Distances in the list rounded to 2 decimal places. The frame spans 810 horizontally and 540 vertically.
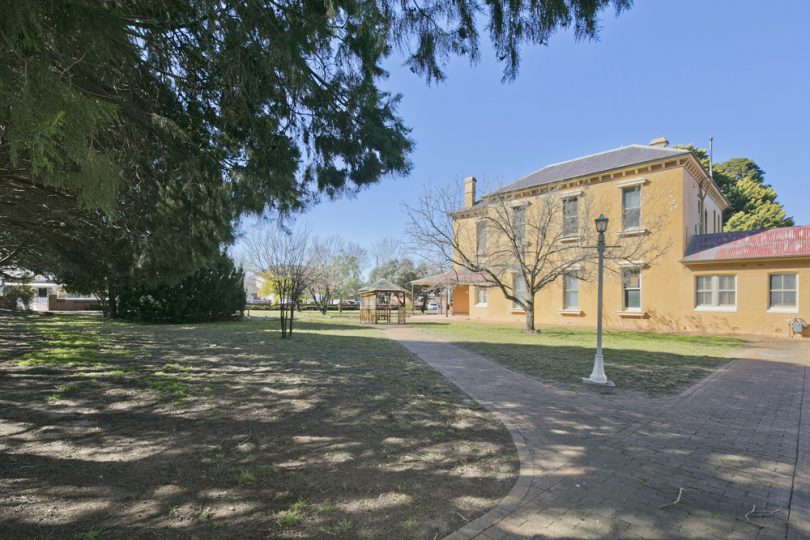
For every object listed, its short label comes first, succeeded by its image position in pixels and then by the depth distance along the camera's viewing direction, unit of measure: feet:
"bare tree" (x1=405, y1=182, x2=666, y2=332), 58.85
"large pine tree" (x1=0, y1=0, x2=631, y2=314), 6.31
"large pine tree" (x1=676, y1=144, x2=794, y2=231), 110.73
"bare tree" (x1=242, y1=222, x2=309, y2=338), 51.61
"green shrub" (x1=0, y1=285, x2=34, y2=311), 94.32
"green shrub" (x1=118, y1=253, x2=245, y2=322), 71.92
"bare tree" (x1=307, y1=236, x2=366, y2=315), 127.54
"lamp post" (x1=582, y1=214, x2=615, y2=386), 24.78
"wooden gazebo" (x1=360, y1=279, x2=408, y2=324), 82.48
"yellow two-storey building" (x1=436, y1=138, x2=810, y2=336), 55.52
